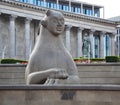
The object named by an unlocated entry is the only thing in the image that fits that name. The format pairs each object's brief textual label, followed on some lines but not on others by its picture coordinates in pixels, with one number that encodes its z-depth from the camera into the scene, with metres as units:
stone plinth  10.59
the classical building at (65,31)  71.19
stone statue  12.01
